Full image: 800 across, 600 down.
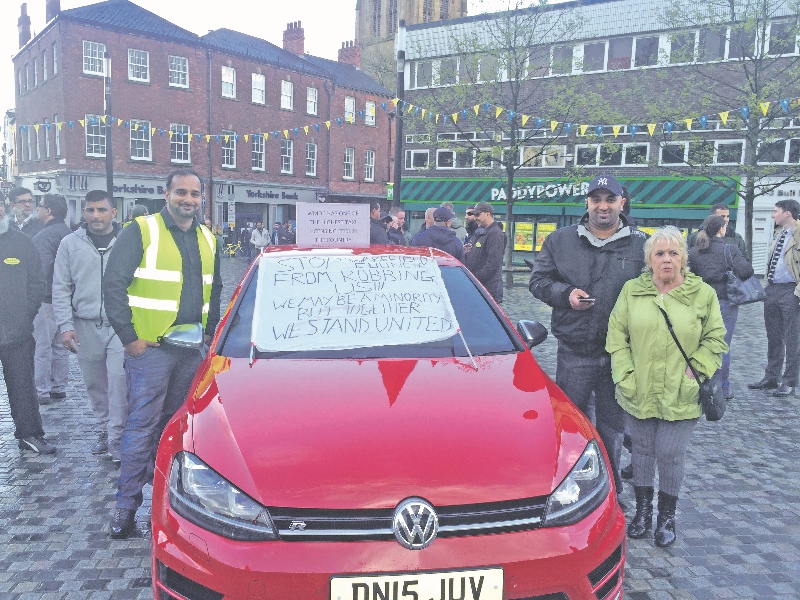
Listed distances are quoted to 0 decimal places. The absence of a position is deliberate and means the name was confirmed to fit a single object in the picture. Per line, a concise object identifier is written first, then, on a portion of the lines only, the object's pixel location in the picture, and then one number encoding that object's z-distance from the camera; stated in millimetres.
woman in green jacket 3465
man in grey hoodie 4625
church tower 64062
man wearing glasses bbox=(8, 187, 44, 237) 7645
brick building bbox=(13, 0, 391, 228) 29422
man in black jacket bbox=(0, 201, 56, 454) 4836
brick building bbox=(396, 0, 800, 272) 19375
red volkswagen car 2090
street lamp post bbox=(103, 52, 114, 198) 19461
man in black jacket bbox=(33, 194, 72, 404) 6551
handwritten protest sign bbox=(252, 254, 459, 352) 3207
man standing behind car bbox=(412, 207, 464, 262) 7738
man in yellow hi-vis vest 3664
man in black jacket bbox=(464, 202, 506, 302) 7777
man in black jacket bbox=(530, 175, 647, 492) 3805
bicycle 31531
